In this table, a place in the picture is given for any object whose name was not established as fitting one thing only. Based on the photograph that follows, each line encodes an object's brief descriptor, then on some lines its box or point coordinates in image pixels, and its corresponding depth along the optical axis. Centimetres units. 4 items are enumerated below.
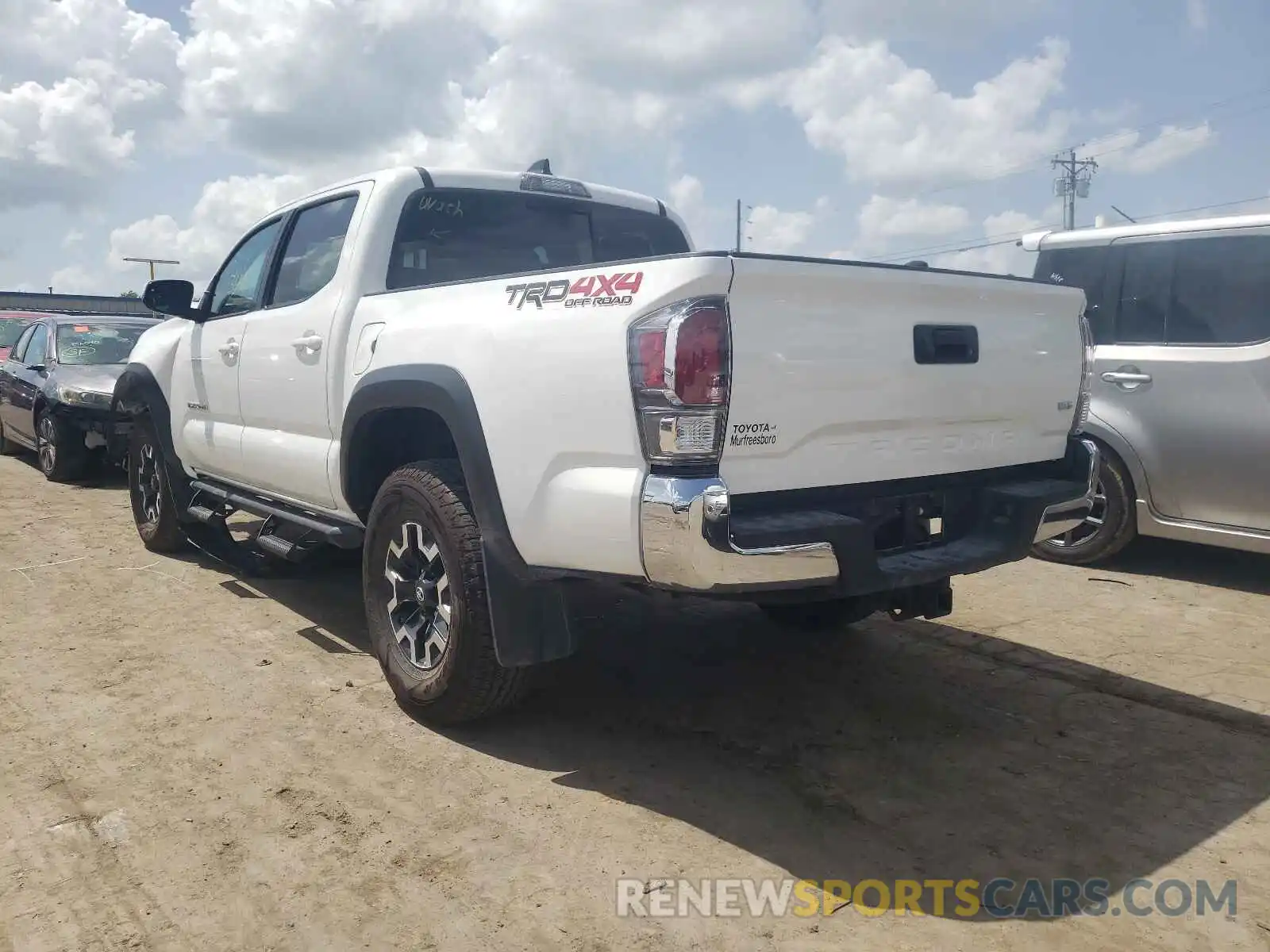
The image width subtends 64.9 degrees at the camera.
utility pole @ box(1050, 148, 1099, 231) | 4591
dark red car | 1501
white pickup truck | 265
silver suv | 530
